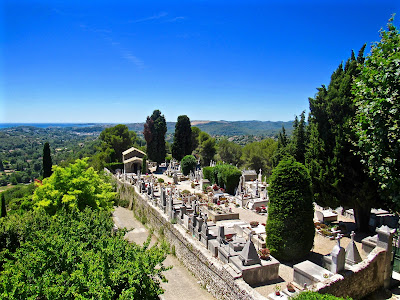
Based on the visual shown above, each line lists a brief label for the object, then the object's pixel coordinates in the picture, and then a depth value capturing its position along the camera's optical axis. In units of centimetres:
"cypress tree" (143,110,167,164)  4412
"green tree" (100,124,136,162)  4618
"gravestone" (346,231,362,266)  1067
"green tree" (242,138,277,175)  4597
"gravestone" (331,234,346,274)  945
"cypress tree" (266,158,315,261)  1190
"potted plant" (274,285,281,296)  905
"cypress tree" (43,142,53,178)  3444
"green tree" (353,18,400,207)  875
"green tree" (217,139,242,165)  5725
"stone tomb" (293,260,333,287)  939
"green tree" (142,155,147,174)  3943
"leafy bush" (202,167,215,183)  3007
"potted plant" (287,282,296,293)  943
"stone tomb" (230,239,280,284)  1013
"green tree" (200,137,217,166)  5434
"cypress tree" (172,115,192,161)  4416
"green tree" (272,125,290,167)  2912
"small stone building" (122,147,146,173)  3973
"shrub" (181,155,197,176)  3744
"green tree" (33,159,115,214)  1537
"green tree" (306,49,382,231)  1396
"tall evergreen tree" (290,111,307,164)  2453
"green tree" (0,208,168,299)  687
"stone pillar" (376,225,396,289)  1075
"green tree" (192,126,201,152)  5466
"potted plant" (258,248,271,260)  1114
